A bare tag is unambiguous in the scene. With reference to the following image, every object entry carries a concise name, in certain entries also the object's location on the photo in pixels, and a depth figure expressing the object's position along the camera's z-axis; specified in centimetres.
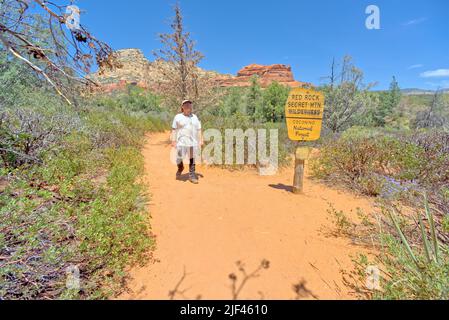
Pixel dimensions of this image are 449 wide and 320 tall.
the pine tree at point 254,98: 2581
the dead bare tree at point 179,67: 829
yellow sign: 375
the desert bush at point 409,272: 150
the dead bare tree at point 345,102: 1069
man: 432
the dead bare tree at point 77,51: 168
